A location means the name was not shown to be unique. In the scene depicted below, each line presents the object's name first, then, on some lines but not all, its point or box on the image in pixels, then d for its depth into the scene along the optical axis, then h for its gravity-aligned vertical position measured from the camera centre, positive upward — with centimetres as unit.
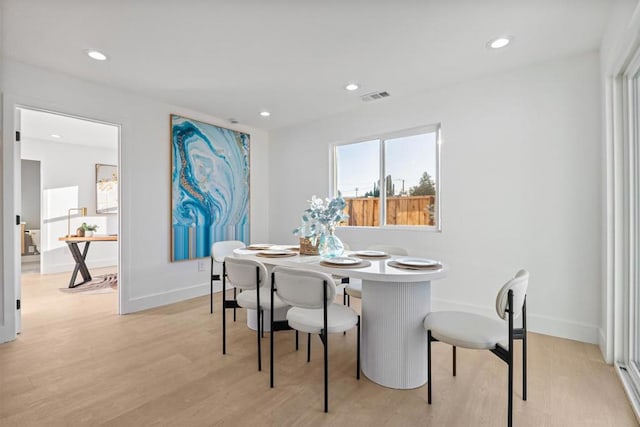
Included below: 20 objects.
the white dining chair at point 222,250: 337 -42
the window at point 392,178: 352 +44
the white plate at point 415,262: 203 -35
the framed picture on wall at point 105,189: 621 +50
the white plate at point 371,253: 256 -35
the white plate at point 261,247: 307 -35
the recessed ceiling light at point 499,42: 235 +135
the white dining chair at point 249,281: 211 -49
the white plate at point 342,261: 212 -35
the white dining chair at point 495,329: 152 -64
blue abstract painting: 386 +37
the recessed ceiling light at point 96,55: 250 +134
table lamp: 583 -15
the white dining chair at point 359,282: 267 -65
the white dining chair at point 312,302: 172 -53
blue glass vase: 249 -27
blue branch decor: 246 -4
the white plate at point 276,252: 261 -35
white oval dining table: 190 -73
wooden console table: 460 -60
